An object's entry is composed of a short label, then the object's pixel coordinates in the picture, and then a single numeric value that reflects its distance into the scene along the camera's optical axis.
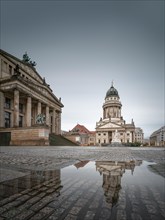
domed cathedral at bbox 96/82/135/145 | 88.12
